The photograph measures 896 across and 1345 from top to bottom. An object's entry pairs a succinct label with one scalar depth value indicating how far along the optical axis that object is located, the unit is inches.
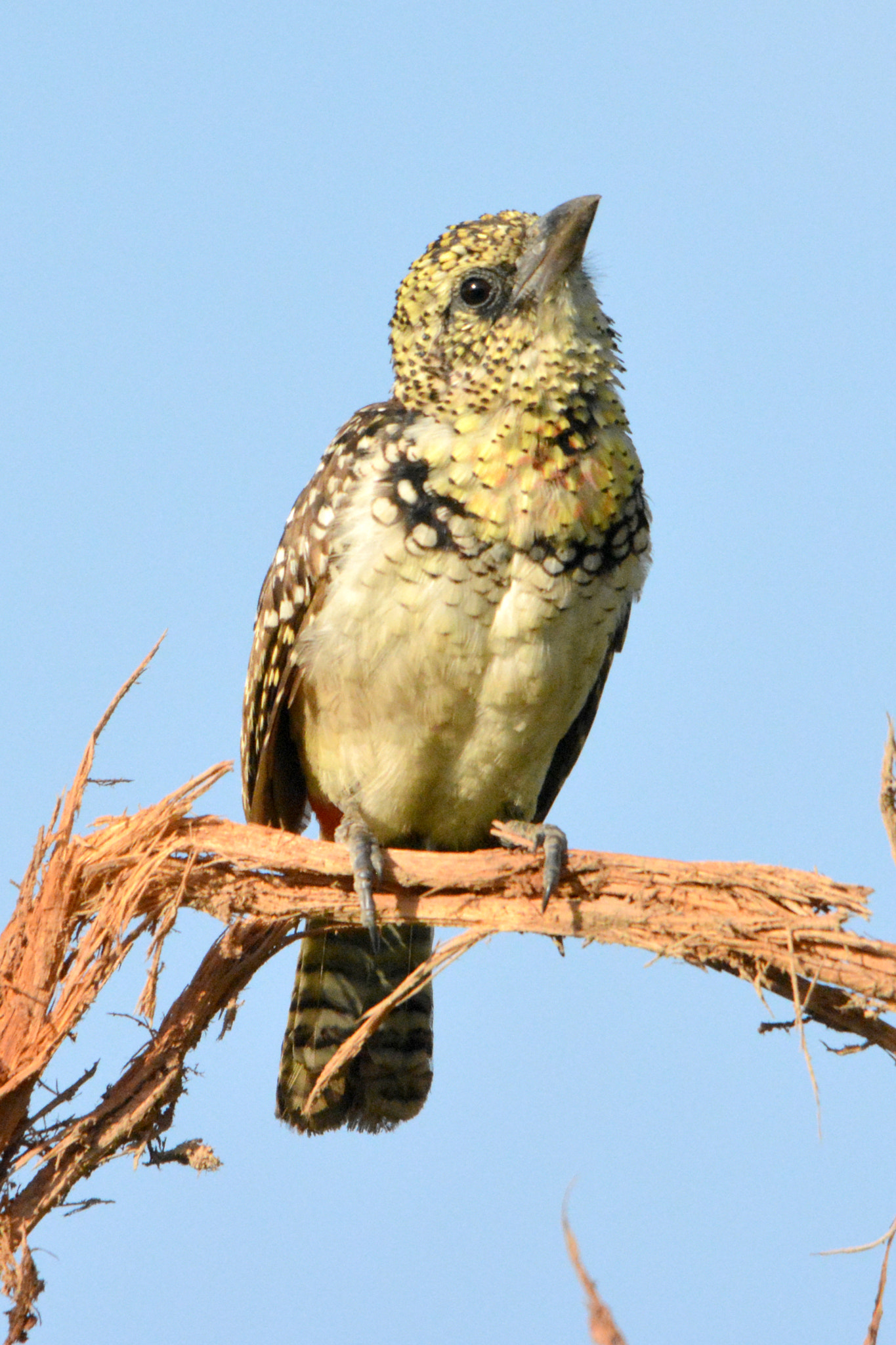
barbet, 305.6
